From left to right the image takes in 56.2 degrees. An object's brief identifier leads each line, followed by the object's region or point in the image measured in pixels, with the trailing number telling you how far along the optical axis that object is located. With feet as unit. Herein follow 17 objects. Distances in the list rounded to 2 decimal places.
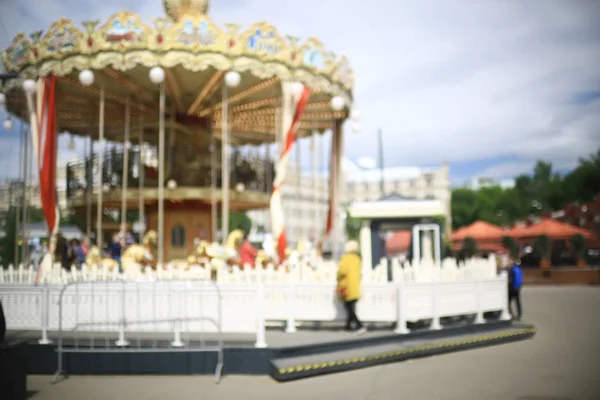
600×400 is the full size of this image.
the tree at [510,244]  103.65
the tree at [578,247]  98.85
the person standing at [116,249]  53.09
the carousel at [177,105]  44.86
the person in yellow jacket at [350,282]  30.07
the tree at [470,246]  100.12
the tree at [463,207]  261.24
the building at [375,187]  297.74
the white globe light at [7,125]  49.89
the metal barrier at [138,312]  26.91
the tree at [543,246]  100.57
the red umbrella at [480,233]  103.86
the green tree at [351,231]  227.83
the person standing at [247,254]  41.98
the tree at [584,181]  166.09
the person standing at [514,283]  41.75
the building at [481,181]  421.18
